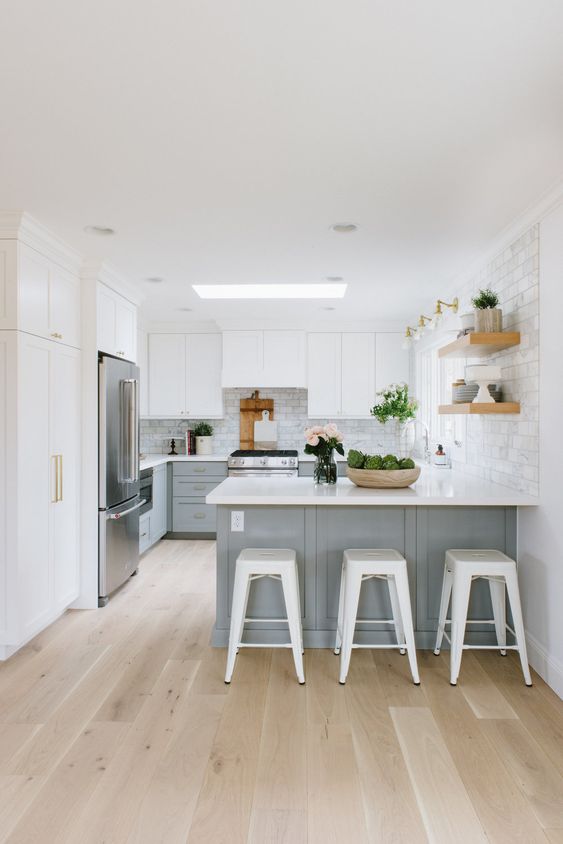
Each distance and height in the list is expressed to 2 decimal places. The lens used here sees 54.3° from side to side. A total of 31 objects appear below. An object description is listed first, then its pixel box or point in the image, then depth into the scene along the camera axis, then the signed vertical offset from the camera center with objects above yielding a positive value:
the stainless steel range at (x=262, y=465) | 6.00 -0.52
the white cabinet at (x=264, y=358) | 6.20 +0.68
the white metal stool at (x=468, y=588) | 2.74 -0.85
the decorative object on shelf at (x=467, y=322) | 3.43 +0.61
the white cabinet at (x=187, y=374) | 6.41 +0.51
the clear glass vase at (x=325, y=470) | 3.49 -0.33
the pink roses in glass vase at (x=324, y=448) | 3.43 -0.19
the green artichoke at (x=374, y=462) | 3.36 -0.27
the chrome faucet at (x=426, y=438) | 5.36 -0.20
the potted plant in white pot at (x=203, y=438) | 6.48 -0.24
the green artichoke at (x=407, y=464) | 3.33 -0.28
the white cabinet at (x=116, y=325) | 4.06 +0.74
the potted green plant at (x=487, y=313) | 3.28 +0.63
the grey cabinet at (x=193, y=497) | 6.03 -0.87
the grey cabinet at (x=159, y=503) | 5.59 -0.90
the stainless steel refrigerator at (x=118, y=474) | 3.96 -0.43
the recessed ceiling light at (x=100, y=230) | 3.24 +1.12
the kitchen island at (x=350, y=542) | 3.21 -0.74
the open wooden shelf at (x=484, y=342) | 3.14 +0.45
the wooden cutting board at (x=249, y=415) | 6.66 +0.03
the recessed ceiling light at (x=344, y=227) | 3.18 +1.12
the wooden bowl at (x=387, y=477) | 3.28 -0.36
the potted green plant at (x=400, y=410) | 4.85 +0.07
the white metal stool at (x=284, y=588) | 2.75 -0.89
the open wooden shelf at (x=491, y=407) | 3.16 +0.07
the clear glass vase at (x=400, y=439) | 6.10 -0.24
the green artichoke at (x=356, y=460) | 3.42 -0.26
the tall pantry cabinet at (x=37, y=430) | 3.04 -0.08
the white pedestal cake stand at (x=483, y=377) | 3.28 +0.25
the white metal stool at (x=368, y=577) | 2.74 -0.85
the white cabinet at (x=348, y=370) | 6.29 +0.55
